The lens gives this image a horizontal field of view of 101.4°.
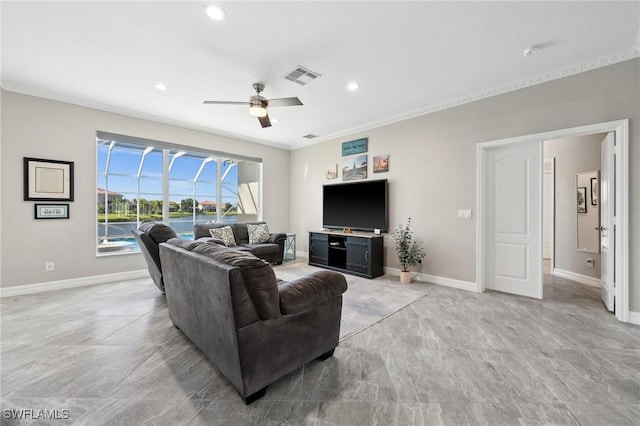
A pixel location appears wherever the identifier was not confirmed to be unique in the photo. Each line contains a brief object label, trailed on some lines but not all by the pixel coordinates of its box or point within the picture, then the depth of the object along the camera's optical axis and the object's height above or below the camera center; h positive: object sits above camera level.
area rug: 2.77 -1.15
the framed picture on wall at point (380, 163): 4.92 +0.94
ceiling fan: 3.21 +1.37
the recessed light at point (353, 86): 3.47 +1.72
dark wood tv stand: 4.62 -0.76
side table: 6.22 -0.83
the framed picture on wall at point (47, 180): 3.66 +0.49
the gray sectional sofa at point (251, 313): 1.52 -0.67
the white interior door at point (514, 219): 3.51 -0.09
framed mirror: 4.18 +0.02
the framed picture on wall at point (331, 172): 5.81 +0.93
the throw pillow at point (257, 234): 5.56 -0.45
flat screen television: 4.85 +0.15
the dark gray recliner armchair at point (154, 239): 3.17 -0.32
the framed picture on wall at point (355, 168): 5.29 +0.94
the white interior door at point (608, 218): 2.97 -0.07
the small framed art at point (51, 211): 3.73 +0.03
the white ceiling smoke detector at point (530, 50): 2.69 +1.69
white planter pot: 4.23 -1.04
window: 4.49 +0.50
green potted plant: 4.26 -0.65
